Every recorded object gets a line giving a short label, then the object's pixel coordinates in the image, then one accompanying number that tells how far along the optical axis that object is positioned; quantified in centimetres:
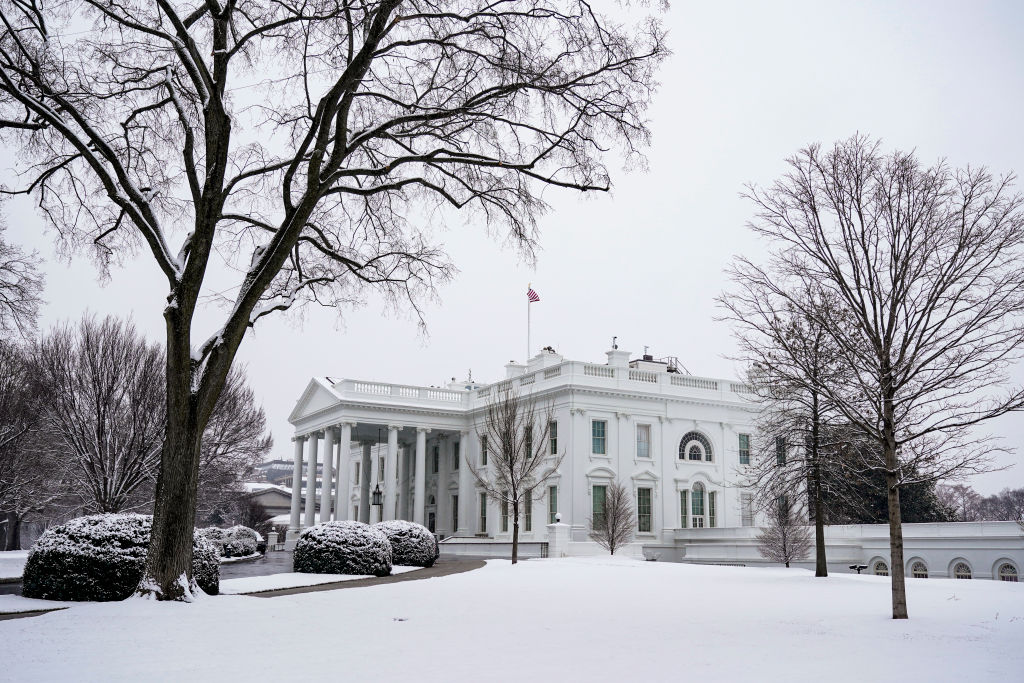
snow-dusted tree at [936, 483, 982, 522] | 7552
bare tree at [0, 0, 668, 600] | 1251
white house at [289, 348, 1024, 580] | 3969
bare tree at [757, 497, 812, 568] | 3341
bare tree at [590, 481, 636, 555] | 3775
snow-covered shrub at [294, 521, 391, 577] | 2245
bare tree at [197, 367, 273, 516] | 3541
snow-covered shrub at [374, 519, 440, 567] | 2794
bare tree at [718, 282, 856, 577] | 1433
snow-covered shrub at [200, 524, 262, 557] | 3950
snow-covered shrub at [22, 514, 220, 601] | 1378
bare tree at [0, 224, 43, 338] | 2047
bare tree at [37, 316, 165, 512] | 2941
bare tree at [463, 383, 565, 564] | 3112
